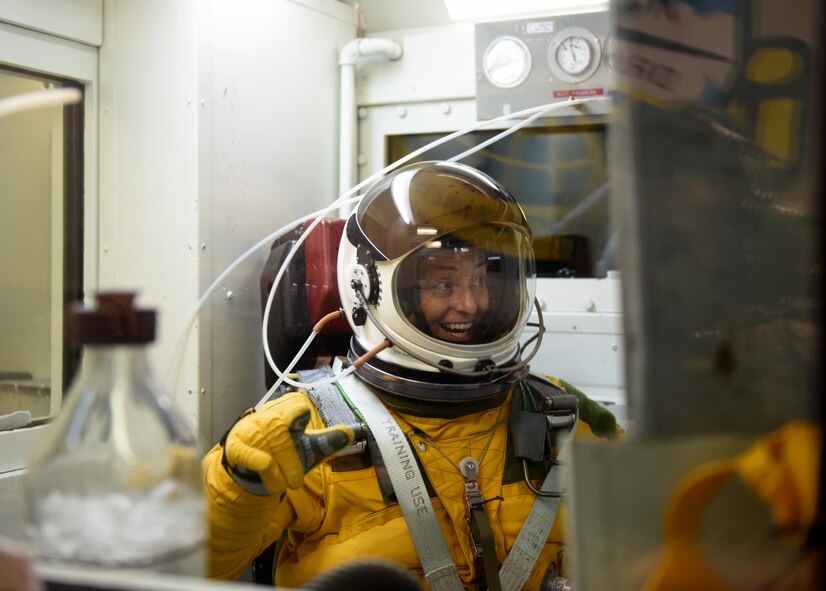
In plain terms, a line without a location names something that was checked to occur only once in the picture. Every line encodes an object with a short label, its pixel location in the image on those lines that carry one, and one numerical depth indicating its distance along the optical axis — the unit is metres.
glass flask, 0.78
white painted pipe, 2.72
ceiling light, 2.57
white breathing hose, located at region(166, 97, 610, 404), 2.02
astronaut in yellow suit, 1.75
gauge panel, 2.54
